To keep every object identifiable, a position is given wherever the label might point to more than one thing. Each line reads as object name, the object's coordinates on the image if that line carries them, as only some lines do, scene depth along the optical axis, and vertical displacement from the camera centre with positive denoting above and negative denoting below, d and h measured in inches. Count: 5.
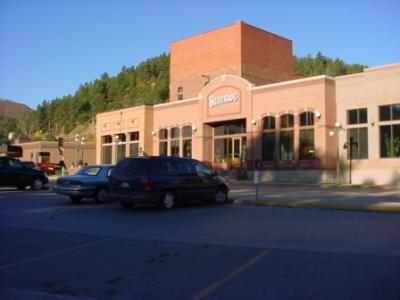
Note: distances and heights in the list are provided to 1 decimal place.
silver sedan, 711.7 -17.8
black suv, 956.6 -5.8
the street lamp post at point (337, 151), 1358.6 +59.4
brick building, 1358.3 +177.7
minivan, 607.2 -10.6
